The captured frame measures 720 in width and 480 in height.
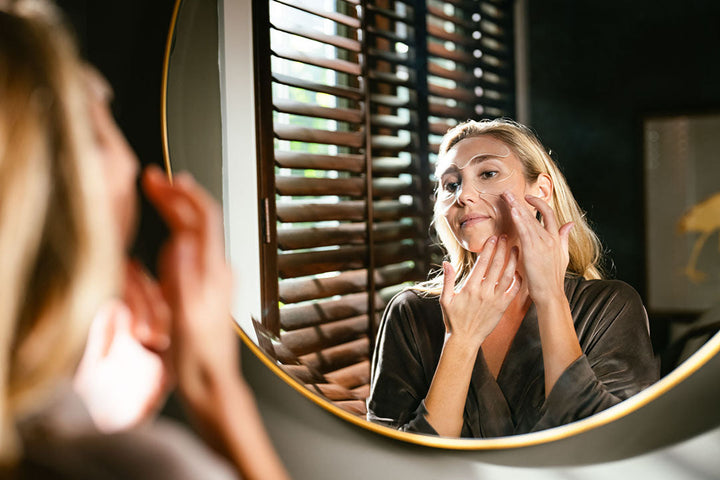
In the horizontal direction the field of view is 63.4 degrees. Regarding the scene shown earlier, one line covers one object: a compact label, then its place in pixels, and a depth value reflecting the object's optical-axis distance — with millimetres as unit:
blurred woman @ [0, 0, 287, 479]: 586
